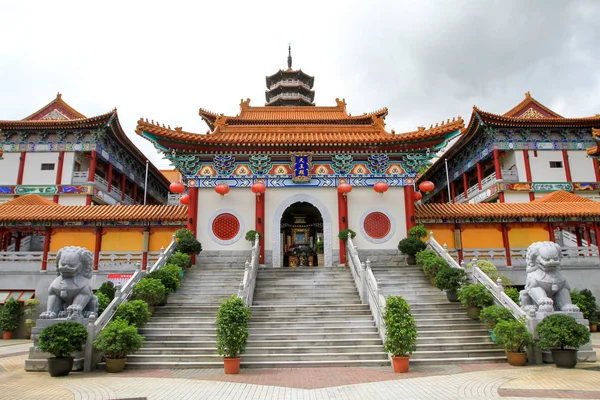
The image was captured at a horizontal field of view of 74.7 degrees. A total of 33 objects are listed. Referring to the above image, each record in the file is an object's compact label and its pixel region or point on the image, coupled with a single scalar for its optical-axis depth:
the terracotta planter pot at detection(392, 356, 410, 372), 7.77
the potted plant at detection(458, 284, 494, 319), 10.03
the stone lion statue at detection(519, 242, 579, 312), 8.68
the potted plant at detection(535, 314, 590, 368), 7.64
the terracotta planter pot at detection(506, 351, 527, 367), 8.16
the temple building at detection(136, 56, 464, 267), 15.56
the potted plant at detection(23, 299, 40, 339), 14.90
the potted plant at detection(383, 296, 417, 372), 7.73
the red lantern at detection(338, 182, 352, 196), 15.39
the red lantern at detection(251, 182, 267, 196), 15.29
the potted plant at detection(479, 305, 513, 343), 9.02
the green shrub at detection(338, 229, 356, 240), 14.99
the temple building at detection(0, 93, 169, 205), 25.16
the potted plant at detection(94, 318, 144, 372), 7.89
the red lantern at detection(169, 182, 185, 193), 15.64
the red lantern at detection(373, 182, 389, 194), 15.57
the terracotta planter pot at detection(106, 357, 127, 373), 7.99
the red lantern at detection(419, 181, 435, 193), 16.12
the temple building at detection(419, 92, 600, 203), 25.66
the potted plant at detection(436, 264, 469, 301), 11.07
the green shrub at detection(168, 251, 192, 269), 13.15
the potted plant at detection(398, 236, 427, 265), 14.17
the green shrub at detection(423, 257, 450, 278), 12.20
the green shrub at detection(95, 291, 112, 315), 10.53
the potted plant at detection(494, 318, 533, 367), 8.12
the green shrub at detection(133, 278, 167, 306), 10.55
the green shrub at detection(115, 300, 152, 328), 9.19
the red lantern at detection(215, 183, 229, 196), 15.38
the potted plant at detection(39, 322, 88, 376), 7.50
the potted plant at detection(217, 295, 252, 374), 7.69
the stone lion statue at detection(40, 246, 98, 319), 8.50
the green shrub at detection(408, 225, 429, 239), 14.62
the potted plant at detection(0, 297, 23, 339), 14.75
